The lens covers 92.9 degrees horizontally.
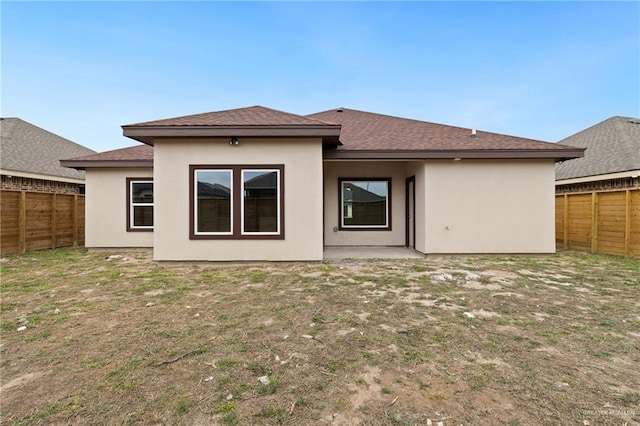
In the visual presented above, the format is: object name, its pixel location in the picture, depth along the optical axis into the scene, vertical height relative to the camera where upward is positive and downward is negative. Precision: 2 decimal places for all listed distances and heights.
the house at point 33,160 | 10.69 +2.10
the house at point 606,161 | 9.23 +1.76
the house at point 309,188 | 7.15 +0.66
